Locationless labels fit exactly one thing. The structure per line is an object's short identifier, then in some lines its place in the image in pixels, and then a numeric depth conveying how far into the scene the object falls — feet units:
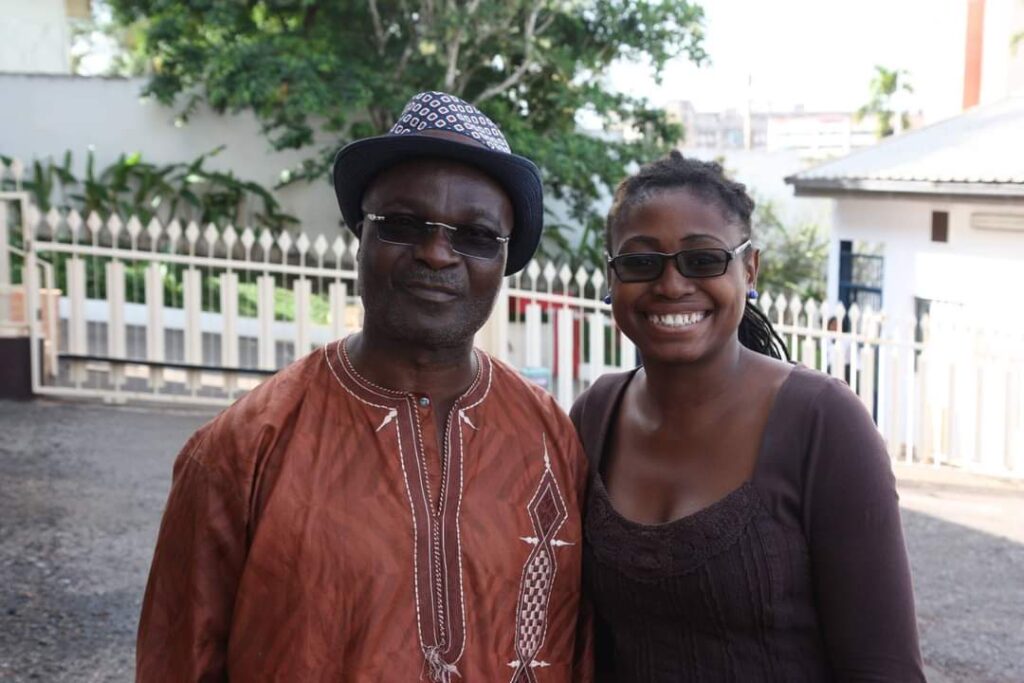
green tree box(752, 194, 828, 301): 68.54
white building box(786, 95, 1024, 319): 36.65
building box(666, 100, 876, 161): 128.77
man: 7.39
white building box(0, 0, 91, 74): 58.34
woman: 7.42
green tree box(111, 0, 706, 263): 42.73
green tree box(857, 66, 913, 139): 110.42
